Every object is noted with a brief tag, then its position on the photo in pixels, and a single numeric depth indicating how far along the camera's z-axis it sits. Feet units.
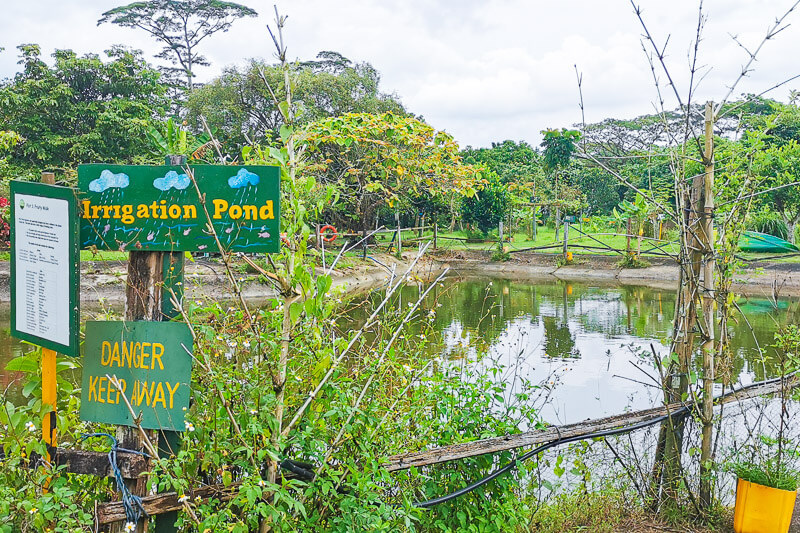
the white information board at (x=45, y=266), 6.59
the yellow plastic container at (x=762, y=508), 9.39
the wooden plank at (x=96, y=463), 6.63
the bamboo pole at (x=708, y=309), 9.87
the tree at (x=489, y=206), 69.36
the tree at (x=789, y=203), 55.38
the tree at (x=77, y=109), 61.16
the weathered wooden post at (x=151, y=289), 6.84
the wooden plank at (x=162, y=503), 6.42
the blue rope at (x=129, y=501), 6.38
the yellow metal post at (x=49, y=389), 6.91
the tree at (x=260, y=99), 63.62
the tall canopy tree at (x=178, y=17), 95.30
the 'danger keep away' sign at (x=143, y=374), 6.72
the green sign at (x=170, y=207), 6.84
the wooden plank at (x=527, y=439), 8.00
